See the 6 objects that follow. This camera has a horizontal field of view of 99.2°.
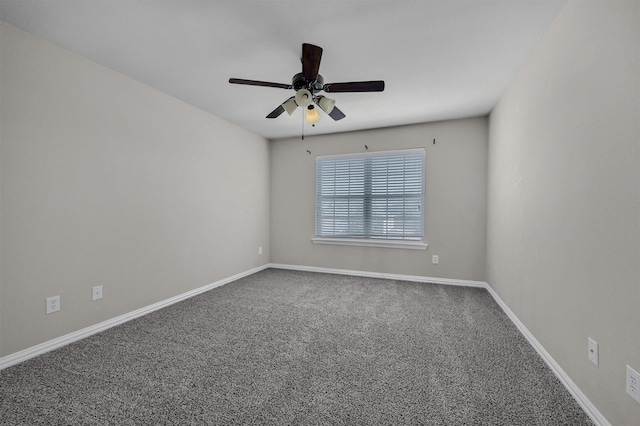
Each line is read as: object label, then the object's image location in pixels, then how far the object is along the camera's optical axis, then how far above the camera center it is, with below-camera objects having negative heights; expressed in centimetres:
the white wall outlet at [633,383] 111 -71
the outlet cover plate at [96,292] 236 -72
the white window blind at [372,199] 404 +20
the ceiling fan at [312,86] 185 +93
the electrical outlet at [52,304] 207 -73
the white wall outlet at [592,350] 138 -71
